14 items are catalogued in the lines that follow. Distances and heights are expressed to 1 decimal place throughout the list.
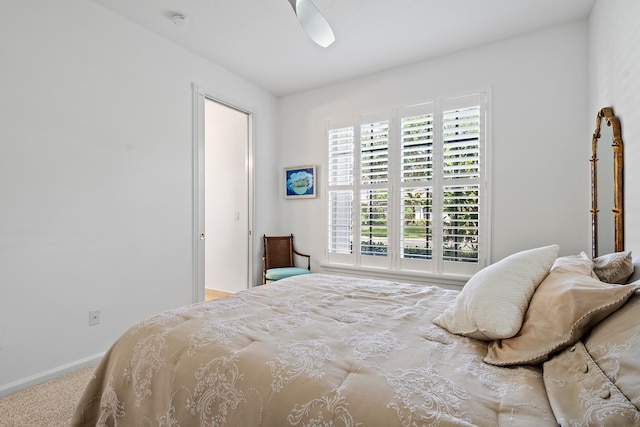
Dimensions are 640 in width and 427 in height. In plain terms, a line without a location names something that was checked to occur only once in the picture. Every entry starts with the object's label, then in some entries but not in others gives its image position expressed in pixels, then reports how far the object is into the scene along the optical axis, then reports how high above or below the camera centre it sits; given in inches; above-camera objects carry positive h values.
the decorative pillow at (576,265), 46.3 -8.2
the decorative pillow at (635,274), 47.0 -9.1
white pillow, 45.0 -12.9
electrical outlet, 95.0 -31.2
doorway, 157.8 +8.8
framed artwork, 159.0 +16.1
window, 122.5 +10.7
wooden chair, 149.0 -21.6
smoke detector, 100.9 +63.0
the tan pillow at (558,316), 35.4 -12.5
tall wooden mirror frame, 73.8 +8.7
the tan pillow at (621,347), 26.5 -13.0
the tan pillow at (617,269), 46.9 -8.5
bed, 30.4 -18.8
